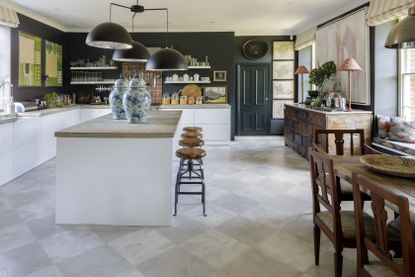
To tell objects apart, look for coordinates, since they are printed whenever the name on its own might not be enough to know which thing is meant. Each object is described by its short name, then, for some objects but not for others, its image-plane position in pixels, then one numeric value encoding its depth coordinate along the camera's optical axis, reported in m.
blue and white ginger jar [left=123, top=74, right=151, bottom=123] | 3.59
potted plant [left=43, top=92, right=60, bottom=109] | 6.66
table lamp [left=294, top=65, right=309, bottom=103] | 7.64
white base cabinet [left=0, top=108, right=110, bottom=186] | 4.61
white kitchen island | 3.10
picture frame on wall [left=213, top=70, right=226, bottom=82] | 8.27
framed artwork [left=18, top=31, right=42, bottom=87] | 6.09
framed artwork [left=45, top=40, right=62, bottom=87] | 7.14
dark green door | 9.08
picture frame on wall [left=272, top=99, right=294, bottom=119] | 9.16
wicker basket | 2.07
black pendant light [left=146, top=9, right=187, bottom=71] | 4.50
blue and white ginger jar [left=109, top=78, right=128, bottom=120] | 3.95
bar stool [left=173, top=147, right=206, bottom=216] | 3.46
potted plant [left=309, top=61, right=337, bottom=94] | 6.22
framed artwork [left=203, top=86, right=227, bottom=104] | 8.27
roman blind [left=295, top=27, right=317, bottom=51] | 7.50
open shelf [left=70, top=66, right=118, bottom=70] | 7.94
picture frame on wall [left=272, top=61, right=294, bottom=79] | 9.04
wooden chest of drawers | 5.18
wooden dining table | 1.81
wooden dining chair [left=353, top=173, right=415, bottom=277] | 1.32
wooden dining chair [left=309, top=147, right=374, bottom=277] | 2.01
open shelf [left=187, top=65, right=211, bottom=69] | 8.00
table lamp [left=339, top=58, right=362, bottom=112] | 5.18
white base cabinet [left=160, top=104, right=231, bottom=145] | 7.65
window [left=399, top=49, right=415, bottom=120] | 4.93
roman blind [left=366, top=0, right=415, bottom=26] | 4.35
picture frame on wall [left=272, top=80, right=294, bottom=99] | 9.11
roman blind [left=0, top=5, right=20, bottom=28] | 5.30
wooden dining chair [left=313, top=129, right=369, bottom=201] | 3.08
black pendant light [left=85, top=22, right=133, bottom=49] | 3.38
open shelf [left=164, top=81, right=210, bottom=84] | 8.02
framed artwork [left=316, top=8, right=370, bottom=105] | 5.41
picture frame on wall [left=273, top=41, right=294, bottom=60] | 8.97
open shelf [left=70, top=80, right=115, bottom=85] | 8.01
